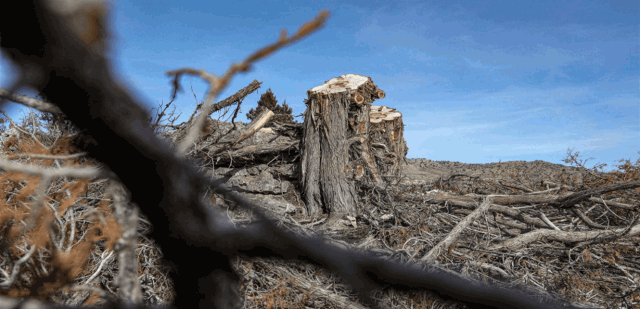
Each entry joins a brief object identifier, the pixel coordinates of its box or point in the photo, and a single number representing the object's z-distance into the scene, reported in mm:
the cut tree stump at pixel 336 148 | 6434
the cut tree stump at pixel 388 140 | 8016
